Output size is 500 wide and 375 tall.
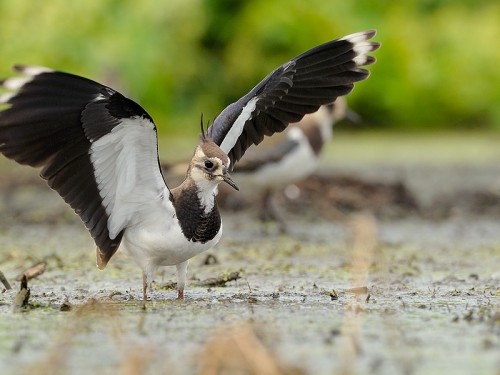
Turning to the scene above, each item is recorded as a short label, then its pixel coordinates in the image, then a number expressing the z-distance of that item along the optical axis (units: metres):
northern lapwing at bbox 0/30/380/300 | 11.80
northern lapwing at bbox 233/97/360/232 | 20.56
